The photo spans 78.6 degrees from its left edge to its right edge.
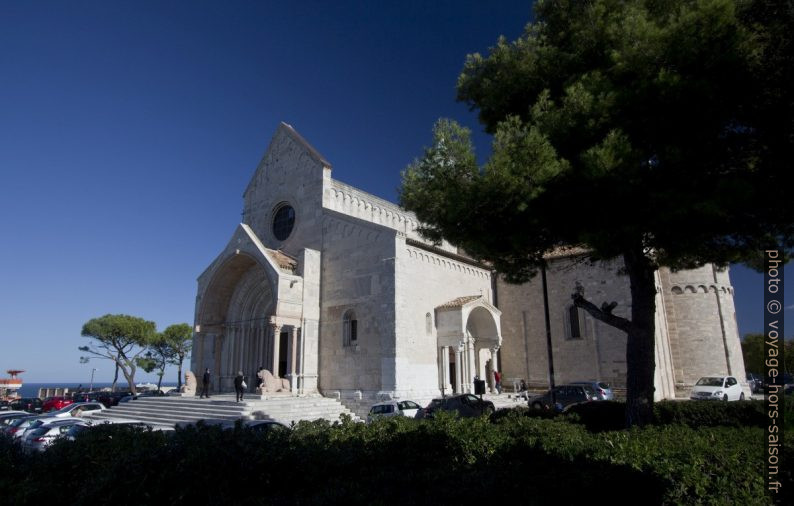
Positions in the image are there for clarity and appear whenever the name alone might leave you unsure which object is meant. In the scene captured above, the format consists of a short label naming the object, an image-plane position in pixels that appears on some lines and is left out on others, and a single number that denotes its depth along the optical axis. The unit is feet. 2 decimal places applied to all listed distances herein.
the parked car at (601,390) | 65.68
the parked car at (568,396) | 63.62
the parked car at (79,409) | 75.46
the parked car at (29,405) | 108.45
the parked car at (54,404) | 102.32
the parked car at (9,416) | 64.08
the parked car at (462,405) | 56.85
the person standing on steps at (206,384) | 69.91
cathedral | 71.05
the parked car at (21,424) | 56.53
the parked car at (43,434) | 45.20
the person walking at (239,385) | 63.82
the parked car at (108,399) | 106.52
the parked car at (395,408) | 58.03
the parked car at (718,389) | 70.18
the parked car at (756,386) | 107.88
